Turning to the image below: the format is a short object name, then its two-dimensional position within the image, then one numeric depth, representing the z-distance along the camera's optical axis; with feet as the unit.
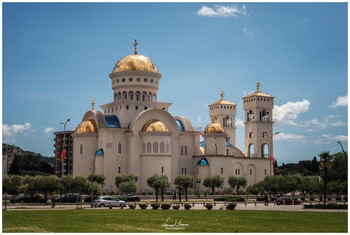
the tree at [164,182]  229.45
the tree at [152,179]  247.52
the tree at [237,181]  278.05
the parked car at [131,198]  216.33
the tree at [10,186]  198.59
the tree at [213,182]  267.18
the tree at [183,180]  247.91
